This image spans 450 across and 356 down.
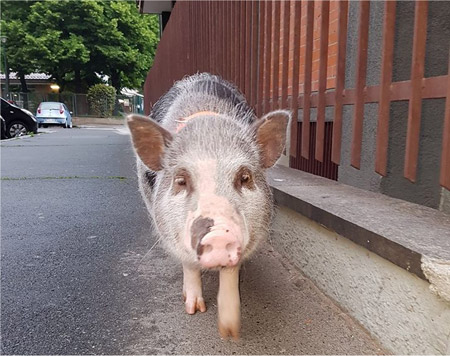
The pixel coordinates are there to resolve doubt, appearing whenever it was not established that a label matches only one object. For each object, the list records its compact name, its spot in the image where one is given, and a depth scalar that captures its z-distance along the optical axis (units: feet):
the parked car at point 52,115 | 93.50
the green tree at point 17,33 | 123.24
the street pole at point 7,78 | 101.62
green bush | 131.23
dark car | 54.95
